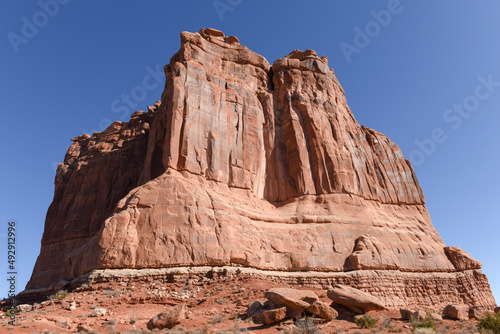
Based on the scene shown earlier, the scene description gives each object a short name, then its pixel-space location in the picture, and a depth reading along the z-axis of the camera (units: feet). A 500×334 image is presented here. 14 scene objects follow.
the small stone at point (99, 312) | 52.34
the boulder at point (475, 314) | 52.51
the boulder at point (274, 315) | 43.09
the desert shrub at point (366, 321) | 42.14
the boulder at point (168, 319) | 44.68
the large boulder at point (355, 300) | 46.03
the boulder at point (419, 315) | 44.73
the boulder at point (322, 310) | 43.52
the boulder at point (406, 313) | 45.78
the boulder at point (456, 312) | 49.98
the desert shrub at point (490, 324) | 38.90
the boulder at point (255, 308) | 47.94
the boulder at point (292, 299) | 43.52
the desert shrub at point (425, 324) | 41.83
